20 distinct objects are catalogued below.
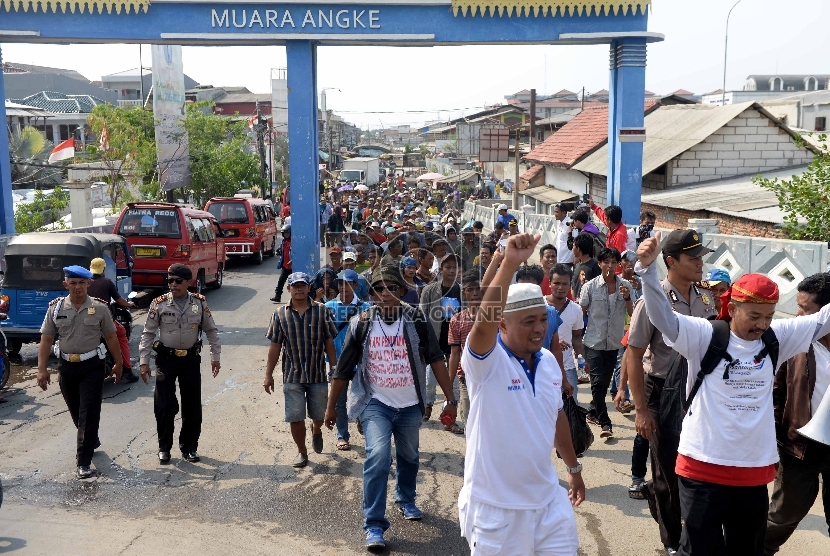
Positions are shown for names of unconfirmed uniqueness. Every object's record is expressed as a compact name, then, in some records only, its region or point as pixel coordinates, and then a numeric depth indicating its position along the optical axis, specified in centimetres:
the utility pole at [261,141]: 4112
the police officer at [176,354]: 723
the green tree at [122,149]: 2934
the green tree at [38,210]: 2116
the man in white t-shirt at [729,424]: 390
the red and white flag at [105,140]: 2908
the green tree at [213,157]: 3356
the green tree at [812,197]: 1125
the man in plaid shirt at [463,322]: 670
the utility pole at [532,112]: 4005
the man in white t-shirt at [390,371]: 556
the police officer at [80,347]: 691
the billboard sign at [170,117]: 2880
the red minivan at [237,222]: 2292
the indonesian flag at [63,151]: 2672
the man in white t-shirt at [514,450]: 361
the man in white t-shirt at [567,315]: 709
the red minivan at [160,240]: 1625
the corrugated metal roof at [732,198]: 1571
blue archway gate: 1384
